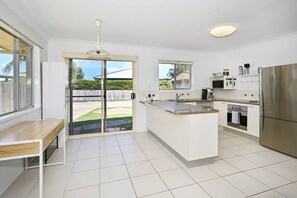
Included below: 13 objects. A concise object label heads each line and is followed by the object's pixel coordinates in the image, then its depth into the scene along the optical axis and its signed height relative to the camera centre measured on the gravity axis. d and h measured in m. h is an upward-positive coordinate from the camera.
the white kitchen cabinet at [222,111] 4.57 -0.45
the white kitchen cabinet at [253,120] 3.67 -0.58
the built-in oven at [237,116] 4.06 -0.54
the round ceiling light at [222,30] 2.69 +1.15
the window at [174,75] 4.98 +0.68
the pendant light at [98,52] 2.54 +0.72
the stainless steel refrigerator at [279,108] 2.86 -0.23
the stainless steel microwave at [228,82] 4.82 +0.42
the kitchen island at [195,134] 2.53 -0.64
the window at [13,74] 2.22 +0.36
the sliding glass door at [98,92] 4.25 +0.12
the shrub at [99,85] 4.28 +0.33
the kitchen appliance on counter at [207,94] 5.11 +0.06
